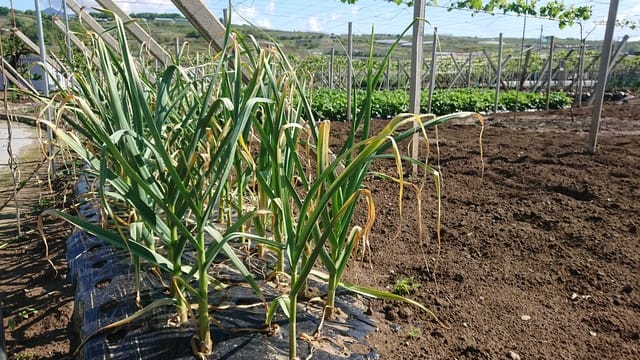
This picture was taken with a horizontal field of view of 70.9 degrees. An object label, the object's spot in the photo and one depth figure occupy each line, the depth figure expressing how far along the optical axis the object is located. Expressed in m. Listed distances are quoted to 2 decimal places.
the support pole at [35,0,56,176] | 3.39
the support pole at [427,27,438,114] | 5.38
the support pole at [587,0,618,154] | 4.14
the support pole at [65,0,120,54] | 4.64
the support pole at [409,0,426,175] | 3.31
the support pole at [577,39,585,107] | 6.98
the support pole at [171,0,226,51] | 2.35
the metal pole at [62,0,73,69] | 3.38
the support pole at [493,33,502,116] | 7.47
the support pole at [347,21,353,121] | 6.29
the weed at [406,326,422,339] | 1.39
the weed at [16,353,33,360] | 1.69
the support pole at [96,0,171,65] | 3.55
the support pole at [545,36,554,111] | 7.70
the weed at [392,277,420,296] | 1.69
